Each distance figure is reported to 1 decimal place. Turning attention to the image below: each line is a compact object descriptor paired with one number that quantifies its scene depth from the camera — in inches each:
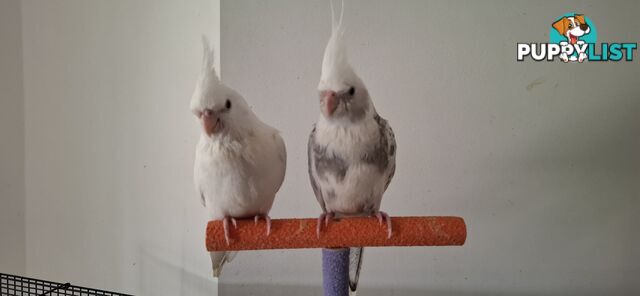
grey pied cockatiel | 14.5
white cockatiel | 14.3
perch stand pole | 14.2
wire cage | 15.5
